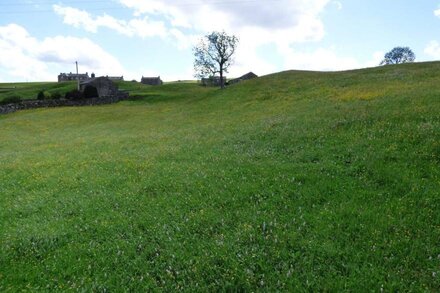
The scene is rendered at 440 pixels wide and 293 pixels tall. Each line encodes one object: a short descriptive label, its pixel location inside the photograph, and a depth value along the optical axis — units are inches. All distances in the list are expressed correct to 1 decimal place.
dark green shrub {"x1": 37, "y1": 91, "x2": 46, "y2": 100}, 3092.0
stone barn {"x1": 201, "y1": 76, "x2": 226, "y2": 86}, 5369.1
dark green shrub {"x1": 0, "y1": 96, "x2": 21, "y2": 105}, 2822.8
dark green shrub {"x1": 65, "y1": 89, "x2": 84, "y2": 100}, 3053.6
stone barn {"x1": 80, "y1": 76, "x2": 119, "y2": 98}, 3604.8
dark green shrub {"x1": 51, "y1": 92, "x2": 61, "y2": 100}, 3121.8
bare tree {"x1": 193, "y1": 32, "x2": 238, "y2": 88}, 3732.8
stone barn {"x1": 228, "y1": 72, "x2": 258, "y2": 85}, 5546.3
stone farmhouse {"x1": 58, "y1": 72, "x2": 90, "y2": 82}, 7243.1
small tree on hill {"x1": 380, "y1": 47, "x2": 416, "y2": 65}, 6343.5
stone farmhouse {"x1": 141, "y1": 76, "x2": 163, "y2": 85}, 7358.3
